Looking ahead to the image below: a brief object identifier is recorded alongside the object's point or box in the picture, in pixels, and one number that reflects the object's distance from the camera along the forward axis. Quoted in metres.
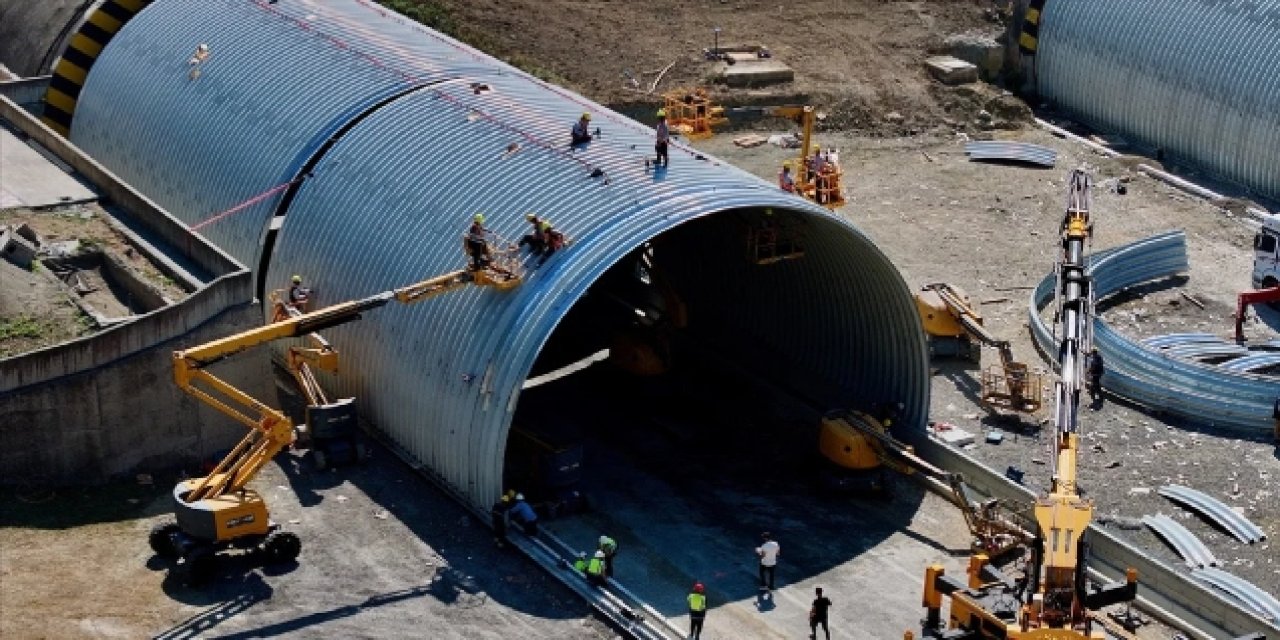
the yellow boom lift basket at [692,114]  50.19
